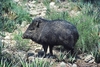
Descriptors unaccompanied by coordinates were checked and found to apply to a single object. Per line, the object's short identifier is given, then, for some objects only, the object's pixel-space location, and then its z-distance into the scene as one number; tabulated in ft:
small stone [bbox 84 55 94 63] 38.64
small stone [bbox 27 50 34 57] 40.04
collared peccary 37.63
